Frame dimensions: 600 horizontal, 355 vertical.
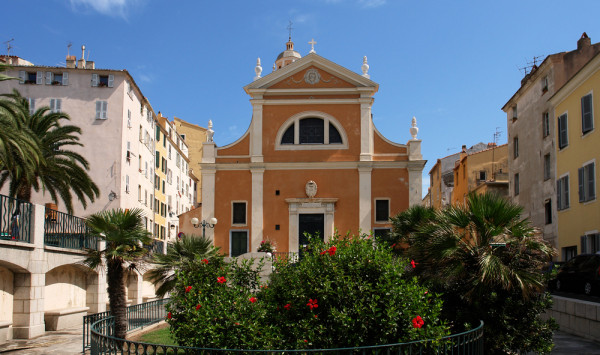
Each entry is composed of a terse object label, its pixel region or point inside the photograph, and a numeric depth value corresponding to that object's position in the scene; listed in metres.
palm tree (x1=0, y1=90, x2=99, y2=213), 21.95
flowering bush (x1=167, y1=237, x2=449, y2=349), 7.94
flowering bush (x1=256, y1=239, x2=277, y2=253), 31.31
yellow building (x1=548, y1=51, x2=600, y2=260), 22.97
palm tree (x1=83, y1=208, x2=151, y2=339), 15.35
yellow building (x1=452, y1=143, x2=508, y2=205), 43.31
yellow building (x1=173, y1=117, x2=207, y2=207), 64.74
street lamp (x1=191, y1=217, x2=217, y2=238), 26.81
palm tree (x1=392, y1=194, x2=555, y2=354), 10.71
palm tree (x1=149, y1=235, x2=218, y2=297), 17.30
